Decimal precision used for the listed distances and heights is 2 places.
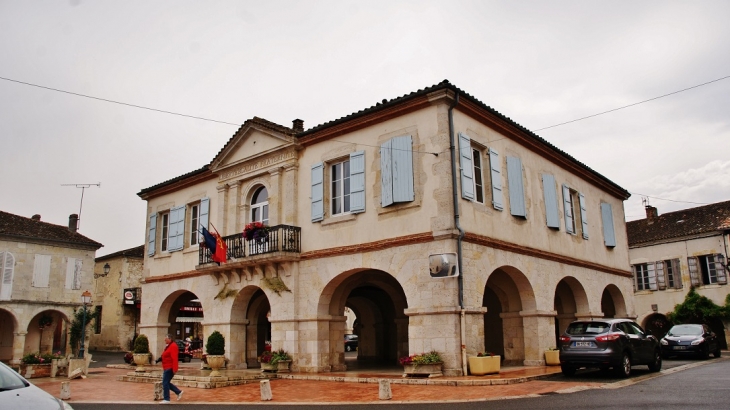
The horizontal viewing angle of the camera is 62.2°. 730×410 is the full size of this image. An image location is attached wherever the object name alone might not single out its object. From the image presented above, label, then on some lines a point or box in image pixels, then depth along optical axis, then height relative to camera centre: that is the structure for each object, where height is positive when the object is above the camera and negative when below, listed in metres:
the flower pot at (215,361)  16.29 -0.80
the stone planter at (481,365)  13.98 -0.86
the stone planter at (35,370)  20.09 -1.18
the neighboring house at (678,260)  30.09 +3.31
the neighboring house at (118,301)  38.75 +1.99
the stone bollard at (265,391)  12.43 -1.22
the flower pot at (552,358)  17.00 -0.89
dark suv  13.73 -0.49
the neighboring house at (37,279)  30.23 +2.79
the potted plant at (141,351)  19.95 -0.63
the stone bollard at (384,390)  11.54 -1.15
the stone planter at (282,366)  16.92 -0.99
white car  5.04 -0.53
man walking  12.85 -0.80
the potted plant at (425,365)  13.97 -0.85
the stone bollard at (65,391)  13.57 -1.26
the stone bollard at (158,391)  12.97 -1.24
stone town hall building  15.08 +2.62
